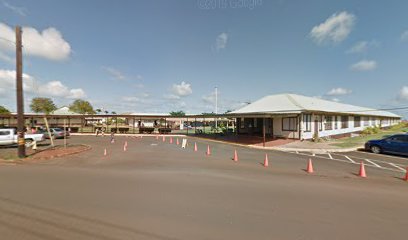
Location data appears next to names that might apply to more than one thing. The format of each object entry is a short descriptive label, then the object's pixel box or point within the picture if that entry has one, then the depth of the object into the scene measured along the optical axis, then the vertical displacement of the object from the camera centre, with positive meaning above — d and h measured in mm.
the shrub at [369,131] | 26609 -1684
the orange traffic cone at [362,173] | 7637 -2126
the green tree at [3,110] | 64019 +3568
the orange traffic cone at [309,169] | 8291 -2136
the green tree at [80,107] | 60719 +4102
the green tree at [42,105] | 53691 +4248
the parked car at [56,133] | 22719 -1561
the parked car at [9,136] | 15420 -1306
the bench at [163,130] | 34238 -1850
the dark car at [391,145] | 12584 -1785
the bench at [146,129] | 33909 -1722
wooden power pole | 10695 +1563
